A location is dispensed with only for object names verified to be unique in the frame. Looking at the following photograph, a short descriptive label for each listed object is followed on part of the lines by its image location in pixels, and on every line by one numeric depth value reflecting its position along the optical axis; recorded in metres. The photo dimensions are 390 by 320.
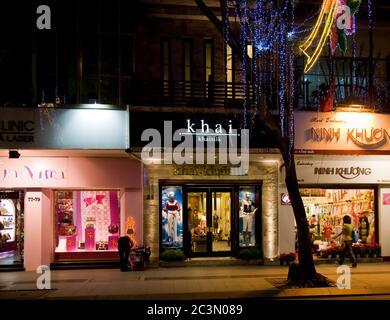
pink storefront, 17.64
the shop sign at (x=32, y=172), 17.59
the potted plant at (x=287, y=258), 18.02
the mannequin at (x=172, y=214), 18.53
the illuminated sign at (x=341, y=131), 17.47
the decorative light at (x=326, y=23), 14.97
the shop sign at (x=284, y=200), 18.53
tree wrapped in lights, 14.00
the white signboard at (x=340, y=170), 18.70
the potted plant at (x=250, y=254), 18.23
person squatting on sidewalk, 16.84
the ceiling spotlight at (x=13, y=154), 16.69
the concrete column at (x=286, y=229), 18.30
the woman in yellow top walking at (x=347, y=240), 16.80
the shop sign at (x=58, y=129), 16.30
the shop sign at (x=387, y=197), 19.14
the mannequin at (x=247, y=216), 18.84
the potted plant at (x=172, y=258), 17.95
